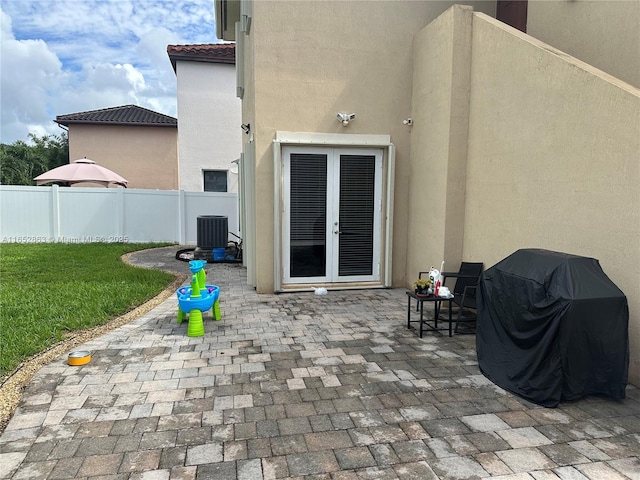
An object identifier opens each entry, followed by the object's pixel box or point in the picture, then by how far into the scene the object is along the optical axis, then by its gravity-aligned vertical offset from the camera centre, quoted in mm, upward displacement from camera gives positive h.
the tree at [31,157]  25352 +3291
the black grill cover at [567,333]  3086 -945
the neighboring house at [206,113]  15906 +3922
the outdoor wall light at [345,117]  6686 +1581
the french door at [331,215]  6875 -66
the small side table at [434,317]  4711 -1304
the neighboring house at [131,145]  18062 +2888
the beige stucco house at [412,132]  4500 +1164
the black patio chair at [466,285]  5203 -1004
